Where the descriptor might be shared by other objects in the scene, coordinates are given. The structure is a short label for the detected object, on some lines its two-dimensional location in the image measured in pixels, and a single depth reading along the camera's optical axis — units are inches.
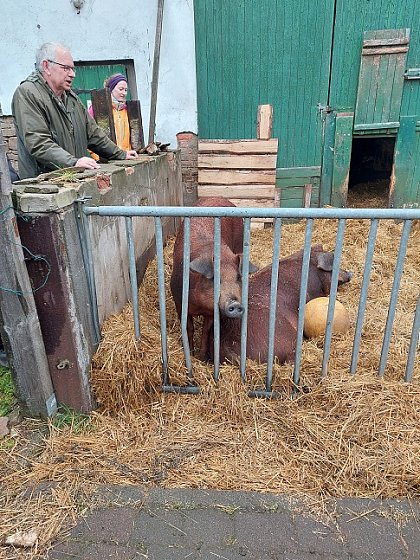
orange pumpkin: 141.1
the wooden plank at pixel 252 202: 267.7
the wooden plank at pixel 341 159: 267.1
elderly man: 130.3
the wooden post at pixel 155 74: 239.5
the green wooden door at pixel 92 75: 266.7
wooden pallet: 258.7
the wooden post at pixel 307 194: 284.0
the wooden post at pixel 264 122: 249.4
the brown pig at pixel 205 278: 111.7
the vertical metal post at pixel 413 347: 106.4
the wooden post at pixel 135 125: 221.5
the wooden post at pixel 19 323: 92.9
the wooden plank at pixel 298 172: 281.0
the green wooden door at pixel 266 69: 249.4
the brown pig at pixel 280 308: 126.7
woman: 210.1
